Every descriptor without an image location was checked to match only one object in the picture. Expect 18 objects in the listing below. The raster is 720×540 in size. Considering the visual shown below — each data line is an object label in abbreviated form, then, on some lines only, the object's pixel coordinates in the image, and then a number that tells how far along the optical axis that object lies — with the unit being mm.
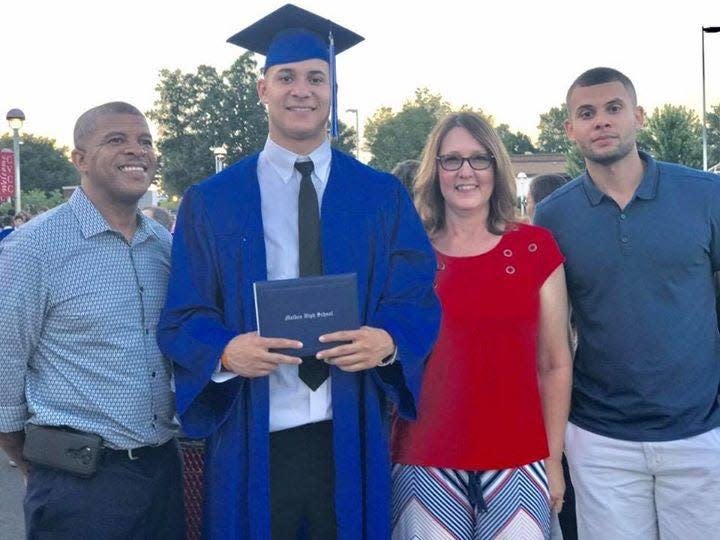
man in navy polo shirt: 3068
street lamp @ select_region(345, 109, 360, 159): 51369
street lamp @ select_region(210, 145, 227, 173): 13688
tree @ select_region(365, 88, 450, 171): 59531
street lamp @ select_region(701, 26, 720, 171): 29089
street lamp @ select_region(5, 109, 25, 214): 16923
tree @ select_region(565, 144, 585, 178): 42969
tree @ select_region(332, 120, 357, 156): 50734
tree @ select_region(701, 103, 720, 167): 76188
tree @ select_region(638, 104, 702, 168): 31406
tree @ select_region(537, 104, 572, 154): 104000
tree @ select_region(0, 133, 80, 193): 66250
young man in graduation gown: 2582
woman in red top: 2715
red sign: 22109
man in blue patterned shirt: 2676
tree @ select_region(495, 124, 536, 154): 96625
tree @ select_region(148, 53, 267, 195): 49438
